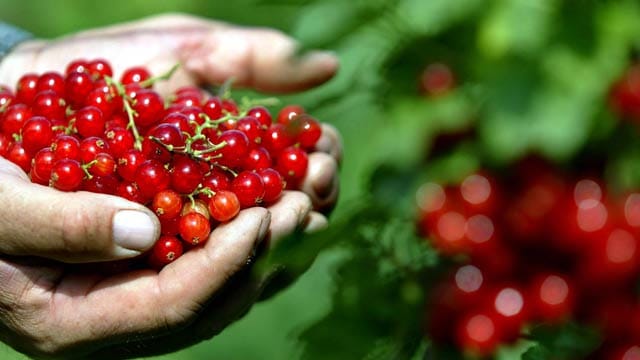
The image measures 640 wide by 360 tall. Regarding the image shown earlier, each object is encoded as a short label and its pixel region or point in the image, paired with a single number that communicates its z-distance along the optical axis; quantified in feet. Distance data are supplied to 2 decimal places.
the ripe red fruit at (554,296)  2.15
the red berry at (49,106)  2.75
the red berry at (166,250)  2.61
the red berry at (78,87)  2.76
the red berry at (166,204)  2.57
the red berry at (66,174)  2.57
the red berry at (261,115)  2.75
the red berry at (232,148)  2.61
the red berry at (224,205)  2.58
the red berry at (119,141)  2.62
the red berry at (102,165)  2.58
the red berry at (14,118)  2.74
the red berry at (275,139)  2.73
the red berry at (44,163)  2.61
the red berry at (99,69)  2.83
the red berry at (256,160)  2.66
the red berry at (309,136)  2.79
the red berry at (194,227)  2.58
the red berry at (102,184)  2.61
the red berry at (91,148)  2.59
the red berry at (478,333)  2.19
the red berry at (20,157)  2.70
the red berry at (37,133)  2.66
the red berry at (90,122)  2.66
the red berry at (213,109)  2.72
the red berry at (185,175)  2.56
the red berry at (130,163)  2.58
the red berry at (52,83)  2.79
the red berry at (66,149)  2.60
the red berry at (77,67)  2.84
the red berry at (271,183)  2.66
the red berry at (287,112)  2.77
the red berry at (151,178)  2.56
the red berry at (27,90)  2.83
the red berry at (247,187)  2.61
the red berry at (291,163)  2.75
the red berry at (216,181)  2.61
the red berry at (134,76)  2.87
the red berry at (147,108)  2.69
